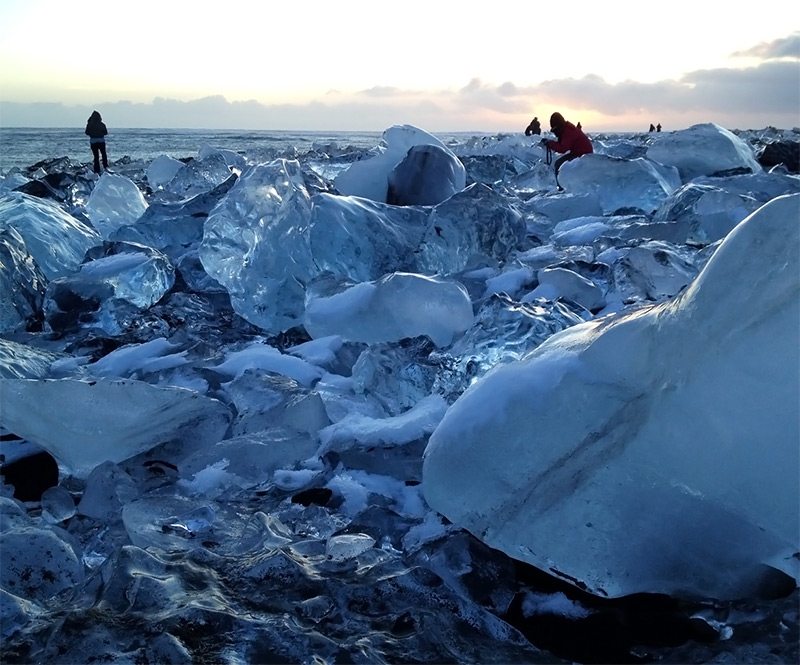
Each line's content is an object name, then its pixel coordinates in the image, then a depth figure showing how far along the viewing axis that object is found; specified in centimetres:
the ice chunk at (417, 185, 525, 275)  320
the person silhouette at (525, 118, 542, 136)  2101
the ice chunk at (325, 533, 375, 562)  125
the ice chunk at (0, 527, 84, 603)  117
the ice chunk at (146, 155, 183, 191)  819
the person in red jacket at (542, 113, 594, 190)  711
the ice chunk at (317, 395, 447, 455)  163
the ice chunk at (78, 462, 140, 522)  148
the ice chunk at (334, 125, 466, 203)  445
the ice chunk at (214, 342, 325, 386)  214
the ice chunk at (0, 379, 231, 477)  165
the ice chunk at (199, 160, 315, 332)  283
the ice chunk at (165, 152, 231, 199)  696
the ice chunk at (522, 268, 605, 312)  261
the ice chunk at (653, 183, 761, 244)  343
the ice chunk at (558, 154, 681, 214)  495
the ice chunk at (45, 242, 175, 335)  289
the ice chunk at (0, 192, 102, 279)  352
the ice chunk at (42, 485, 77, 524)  146
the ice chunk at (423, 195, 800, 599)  95
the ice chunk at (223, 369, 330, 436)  177
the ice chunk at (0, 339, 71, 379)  209
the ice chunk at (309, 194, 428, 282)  302
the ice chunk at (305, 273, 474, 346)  223
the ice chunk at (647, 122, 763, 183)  601
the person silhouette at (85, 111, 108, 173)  1182
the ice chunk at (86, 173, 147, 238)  494
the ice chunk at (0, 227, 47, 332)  290
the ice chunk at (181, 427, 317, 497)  157
